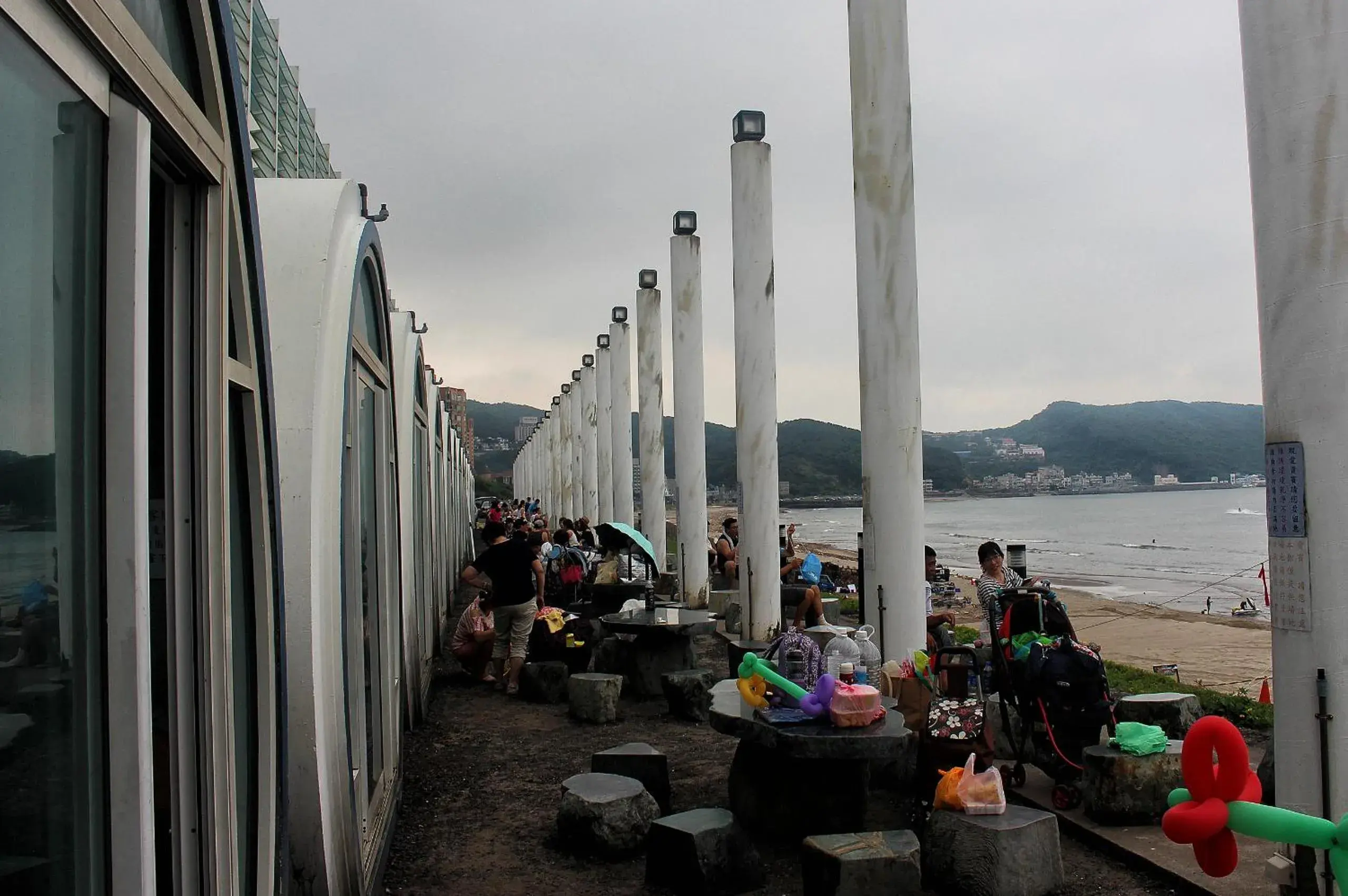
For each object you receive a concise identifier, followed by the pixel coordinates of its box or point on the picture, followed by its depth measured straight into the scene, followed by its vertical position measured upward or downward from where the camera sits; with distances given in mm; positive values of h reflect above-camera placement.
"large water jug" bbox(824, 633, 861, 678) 6051 -899
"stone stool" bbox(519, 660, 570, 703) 9641 -1603
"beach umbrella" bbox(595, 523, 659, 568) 15469 -608
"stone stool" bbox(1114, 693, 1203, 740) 6637 -1384
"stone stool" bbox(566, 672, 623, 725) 8758 -1606
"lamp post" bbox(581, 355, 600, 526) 27312 +1293
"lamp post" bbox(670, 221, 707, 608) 15438 +1107
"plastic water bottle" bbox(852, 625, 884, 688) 6375 -982
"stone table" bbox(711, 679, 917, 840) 5684 -1541
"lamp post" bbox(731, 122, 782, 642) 11516 +1164
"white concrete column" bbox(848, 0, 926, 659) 7801 +1248
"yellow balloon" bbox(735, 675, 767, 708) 5805 -1051
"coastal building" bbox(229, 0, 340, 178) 6176 +2727
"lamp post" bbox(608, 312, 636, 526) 22312 +1688
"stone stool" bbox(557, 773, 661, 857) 5547 -1636
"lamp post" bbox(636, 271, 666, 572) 18969 +1444
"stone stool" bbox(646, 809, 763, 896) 4934 -1644
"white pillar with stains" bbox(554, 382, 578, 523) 33906 +1231
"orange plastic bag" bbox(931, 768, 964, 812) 5031 -1387
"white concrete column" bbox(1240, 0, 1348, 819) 4391 +689
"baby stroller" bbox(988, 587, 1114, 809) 5949 -1126
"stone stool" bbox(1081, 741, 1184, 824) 5551 -1518
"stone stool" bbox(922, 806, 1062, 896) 4738 -1601
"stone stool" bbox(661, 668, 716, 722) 8820 -1607
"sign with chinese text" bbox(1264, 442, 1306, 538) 4527 -32
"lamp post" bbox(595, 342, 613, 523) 24594 +1714
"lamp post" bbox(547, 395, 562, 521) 37000 +1245
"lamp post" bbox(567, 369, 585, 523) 28547 +1202
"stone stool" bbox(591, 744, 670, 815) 6305 -1554
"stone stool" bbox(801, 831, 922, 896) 4621 -1590
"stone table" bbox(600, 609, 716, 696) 9867 -1385
